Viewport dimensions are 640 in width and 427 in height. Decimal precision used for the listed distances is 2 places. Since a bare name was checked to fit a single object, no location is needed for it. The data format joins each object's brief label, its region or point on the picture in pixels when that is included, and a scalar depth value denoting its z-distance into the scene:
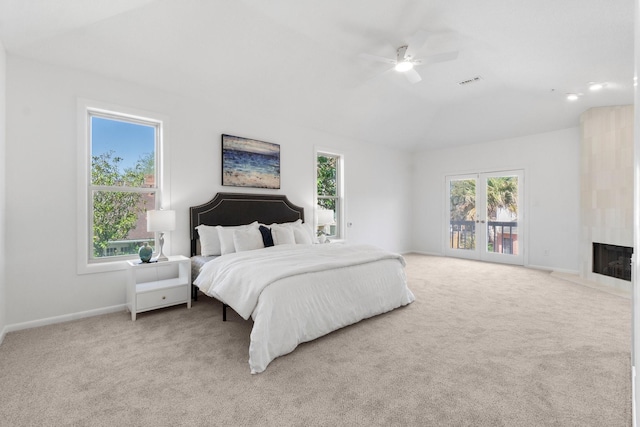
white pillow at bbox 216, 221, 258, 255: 3.83
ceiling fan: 3.08
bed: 2.40
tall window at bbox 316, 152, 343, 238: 5.80
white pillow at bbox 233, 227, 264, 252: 3.81
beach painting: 4.38
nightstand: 3.19
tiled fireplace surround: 4.28
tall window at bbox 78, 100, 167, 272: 3.35
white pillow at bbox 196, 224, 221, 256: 3.86
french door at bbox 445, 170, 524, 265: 6.12
